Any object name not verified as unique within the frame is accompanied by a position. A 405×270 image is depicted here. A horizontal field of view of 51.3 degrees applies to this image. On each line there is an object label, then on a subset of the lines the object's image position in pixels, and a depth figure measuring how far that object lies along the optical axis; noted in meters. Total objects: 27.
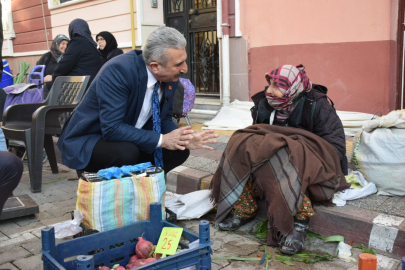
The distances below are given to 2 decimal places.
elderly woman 2.68
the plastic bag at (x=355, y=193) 2.94
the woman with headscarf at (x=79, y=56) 5.20
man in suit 2.71
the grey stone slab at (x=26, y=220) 3.33
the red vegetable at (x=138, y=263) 2.14
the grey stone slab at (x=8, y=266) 2.56
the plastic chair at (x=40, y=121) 4.02
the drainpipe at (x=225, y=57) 6.54
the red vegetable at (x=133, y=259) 2.26
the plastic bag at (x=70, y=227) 2.44
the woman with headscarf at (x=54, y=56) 5.92
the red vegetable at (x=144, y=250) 2.23
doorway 7.49
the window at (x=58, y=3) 9.97
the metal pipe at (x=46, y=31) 11.21
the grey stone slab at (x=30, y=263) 2.57
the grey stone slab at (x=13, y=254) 2.68
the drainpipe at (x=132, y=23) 8.17
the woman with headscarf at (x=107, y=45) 6.68
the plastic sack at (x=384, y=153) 2.99
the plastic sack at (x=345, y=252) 2.56
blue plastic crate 1.95
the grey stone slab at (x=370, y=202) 2.88
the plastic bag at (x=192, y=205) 3.26
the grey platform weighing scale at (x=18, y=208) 3.28
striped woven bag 2.40
